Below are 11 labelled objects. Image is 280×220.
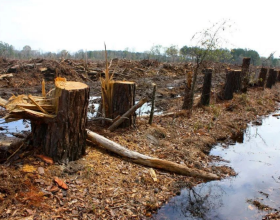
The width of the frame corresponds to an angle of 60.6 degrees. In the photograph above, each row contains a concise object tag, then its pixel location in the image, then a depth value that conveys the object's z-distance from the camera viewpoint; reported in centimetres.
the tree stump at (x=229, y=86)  1130
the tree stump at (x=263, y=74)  1638
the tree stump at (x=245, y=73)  1252
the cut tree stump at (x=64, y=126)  377
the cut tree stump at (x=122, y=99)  572
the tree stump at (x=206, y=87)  948
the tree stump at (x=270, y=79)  1725
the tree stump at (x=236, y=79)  1150
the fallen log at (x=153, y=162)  462
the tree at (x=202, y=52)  824
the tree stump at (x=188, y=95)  848
